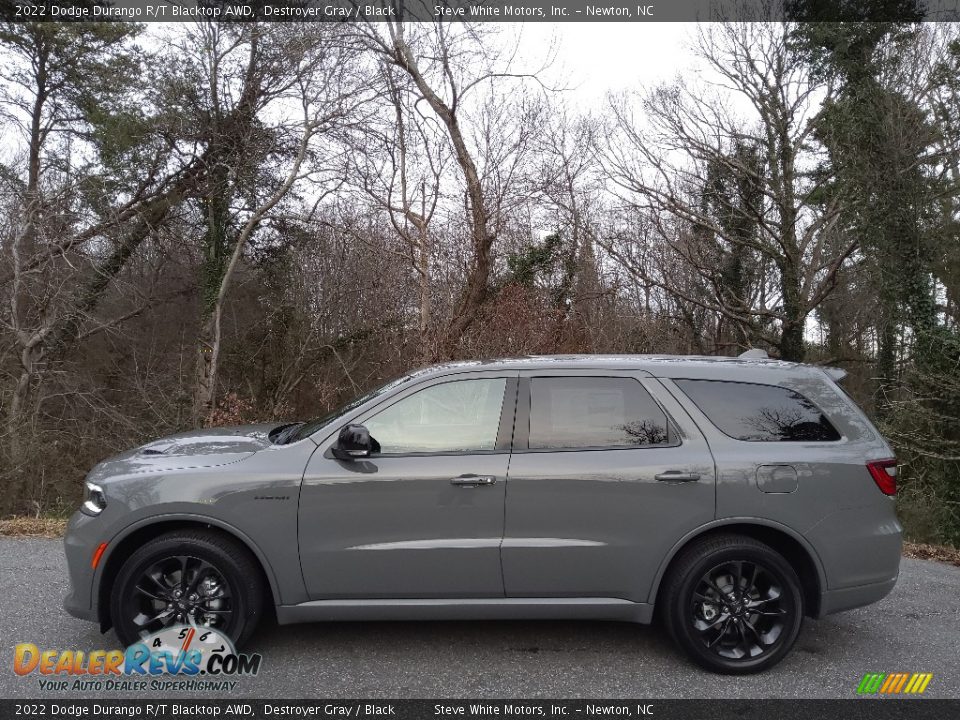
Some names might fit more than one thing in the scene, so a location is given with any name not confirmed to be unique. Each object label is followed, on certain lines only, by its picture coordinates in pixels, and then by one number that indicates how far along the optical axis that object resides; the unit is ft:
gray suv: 12.09
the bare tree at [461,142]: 49.80
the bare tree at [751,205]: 64.13
